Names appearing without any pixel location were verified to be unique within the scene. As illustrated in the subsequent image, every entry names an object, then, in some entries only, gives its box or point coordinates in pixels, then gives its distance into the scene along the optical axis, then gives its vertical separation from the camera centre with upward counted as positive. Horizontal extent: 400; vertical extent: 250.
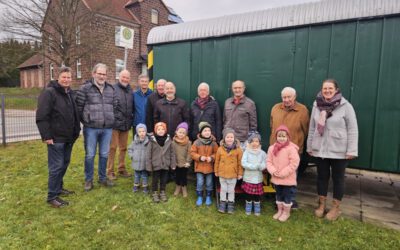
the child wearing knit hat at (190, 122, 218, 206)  4.10 -0.79
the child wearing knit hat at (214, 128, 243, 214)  3.87 -0.91
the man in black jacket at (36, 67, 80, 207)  3.77 -0.36
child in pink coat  3.62 -0.83
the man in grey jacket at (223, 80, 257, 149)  4.20 -0.15
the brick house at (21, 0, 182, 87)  19.97 +5.47
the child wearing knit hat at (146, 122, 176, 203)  4.25 -0.81
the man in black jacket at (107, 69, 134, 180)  4.91 -0.29
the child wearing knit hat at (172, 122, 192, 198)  4.25 -0.68
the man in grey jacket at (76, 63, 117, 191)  4.34 -0.19
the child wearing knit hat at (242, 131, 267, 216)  3.79 -0.92
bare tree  17.70 +4.92
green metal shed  3.54 +0.75
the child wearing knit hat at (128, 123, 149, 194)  4.38 -0.78
